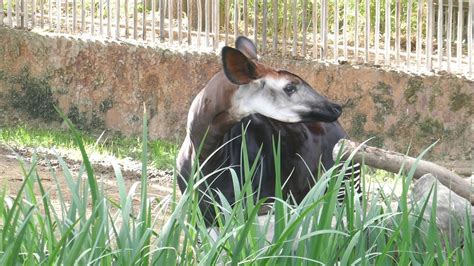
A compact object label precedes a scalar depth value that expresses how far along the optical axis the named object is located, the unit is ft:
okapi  27.34
